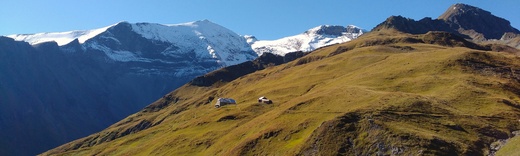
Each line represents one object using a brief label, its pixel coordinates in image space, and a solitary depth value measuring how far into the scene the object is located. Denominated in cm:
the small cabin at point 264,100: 15823
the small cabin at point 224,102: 19325
